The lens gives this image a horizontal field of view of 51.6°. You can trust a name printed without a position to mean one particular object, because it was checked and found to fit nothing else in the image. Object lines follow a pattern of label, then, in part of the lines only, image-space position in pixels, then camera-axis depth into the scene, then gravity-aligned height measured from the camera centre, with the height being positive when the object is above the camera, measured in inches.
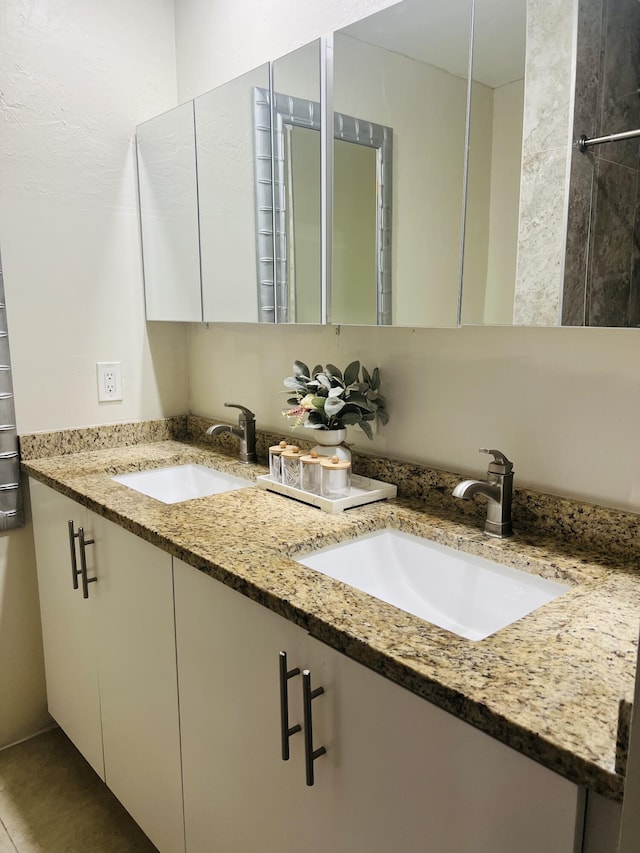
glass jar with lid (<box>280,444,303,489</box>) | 63.7 -14.3
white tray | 58.5 -16.0
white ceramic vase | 62.7 -11.7
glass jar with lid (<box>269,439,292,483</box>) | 65.3 -14.0
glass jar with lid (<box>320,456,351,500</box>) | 59.9 -14.4
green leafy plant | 61.6 -7.7
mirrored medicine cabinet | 40.0 +10.7
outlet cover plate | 83.9 -7.8
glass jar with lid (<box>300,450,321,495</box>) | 61.5 -14.4
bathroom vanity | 29.5 -20.7
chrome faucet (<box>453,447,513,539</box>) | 50.9 -13.3
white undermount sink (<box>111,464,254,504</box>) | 76.1 -19.0
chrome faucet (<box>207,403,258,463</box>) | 77.2 -13.4
